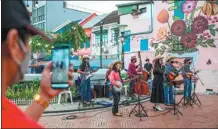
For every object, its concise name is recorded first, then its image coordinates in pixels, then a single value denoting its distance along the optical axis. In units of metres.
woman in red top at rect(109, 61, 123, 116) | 7.86
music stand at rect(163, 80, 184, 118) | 7.98
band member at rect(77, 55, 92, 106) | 9.03
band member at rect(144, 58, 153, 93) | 14.12
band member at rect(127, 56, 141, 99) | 9.60
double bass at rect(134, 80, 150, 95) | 8.38
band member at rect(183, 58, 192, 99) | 10.20
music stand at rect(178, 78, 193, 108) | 10.10
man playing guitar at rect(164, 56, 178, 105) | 8.49
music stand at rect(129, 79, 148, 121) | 8.14
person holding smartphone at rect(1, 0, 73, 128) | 1.01
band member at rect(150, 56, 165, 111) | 8.58
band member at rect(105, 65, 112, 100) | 8.16
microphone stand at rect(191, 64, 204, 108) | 10.60
